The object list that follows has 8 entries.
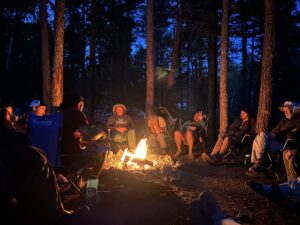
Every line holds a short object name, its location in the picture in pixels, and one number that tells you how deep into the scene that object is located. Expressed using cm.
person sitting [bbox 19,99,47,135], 684
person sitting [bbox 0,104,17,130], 546
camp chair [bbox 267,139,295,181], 574
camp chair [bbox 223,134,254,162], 695
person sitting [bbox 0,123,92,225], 199
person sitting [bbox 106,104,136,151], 822
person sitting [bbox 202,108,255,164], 723
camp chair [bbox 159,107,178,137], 930
